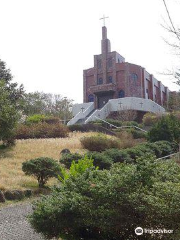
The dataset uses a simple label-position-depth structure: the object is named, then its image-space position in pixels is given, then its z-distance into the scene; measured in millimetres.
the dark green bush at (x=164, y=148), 17844
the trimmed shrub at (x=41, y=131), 22984
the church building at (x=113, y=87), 44156
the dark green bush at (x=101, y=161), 12047
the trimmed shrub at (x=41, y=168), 10281
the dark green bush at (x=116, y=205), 3404
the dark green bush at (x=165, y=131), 19766
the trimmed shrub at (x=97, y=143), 18250
